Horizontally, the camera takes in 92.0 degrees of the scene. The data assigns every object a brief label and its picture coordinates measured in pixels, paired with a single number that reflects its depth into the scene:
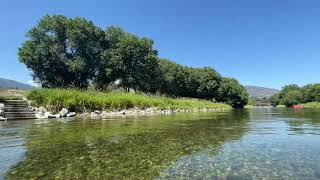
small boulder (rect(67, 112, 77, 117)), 13.24
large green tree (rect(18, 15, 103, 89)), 26.20
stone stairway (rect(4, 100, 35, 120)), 11.65
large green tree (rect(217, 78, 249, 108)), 56.43
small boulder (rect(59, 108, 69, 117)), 13.02
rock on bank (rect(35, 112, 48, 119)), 12.22
